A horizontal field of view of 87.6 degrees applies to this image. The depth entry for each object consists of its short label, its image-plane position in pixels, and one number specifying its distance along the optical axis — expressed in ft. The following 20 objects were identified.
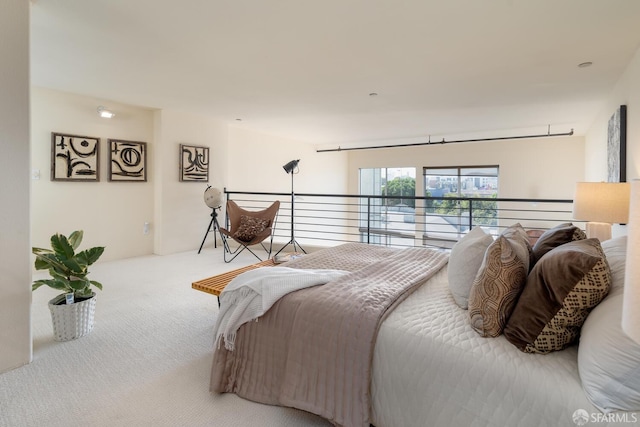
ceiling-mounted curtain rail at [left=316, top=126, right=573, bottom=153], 18.83
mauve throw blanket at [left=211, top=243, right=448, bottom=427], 4.16
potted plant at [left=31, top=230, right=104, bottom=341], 6.97
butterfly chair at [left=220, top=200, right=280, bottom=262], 14.51
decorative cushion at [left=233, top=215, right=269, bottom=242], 14.69
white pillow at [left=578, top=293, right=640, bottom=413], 2.80
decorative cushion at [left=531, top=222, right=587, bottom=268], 4.80
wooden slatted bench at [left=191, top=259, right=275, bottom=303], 6.90
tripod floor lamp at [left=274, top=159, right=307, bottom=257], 16.27
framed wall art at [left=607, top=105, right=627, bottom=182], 9.50
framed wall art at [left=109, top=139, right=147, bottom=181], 14.70
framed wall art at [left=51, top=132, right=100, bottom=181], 12.94
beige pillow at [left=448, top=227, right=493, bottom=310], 4.72
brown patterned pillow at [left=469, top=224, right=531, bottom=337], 3.85
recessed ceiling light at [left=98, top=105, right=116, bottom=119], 13.87
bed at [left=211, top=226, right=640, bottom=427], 3.07
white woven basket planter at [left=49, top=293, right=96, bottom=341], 7.16
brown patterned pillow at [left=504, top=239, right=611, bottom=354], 3.33
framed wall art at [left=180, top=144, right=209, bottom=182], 16.52
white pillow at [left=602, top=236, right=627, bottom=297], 3.42
